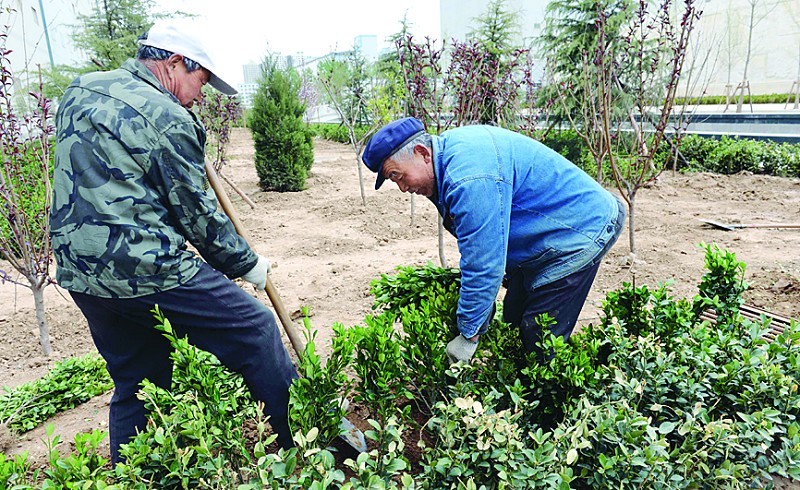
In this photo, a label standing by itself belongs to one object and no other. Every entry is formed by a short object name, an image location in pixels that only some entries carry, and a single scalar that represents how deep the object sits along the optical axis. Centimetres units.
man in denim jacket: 205
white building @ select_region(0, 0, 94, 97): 1173
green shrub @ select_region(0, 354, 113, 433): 297
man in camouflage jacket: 185
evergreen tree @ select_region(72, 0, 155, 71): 977
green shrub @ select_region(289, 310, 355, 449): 192
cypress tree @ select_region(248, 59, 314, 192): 1044
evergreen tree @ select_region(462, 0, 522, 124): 1112
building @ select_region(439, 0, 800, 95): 2169
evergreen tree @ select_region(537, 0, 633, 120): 931
